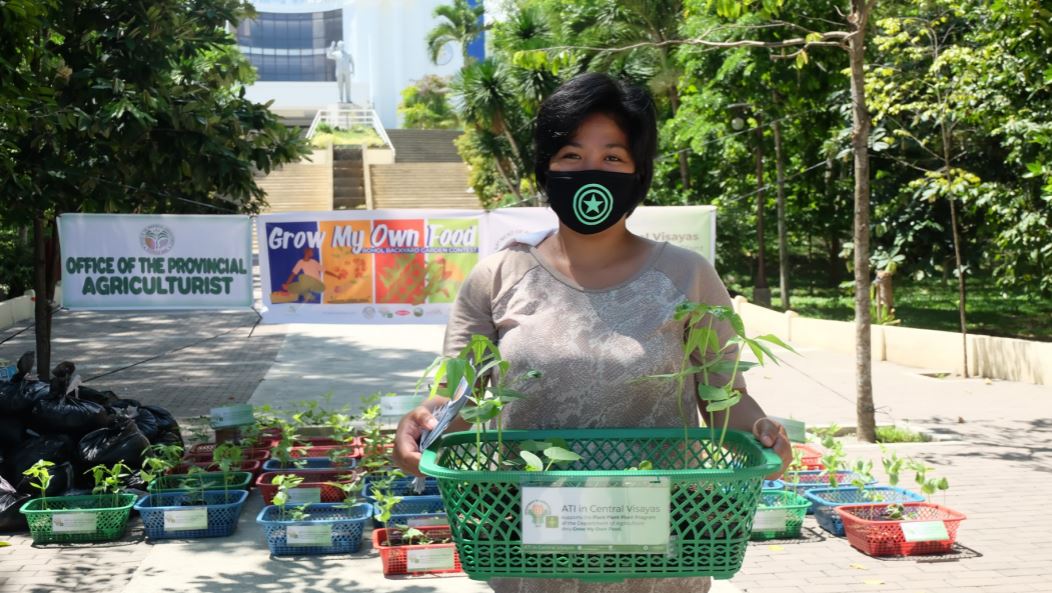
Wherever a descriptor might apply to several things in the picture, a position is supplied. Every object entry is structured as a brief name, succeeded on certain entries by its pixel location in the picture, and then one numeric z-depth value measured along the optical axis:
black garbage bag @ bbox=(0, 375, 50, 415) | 6.84
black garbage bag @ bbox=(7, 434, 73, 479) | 6.63
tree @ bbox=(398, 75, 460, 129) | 58.34
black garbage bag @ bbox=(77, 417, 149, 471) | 6.80
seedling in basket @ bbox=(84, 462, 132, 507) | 6.29
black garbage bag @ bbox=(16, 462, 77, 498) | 6.55
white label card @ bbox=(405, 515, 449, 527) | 5.95
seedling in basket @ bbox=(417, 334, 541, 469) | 1.93
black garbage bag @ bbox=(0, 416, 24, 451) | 6.79
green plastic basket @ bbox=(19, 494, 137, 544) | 6.12
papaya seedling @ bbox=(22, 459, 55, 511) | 6.02
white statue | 75.75
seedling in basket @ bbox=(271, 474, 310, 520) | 5.86
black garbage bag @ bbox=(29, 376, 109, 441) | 6.87
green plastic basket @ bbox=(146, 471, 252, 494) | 6.57
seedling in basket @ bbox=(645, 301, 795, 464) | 2.03
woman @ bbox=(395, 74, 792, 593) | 2.15
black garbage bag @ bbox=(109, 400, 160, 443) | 7.46
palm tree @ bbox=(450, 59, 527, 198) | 26.12
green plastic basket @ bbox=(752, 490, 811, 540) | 6.19
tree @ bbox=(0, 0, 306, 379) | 8.33
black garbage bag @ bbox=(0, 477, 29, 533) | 6.41
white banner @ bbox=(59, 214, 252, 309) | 8.62
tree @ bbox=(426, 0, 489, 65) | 52.00
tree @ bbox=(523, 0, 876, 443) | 8.38
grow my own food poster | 8.89
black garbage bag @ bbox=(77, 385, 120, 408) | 7.46
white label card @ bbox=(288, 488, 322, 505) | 6.50
